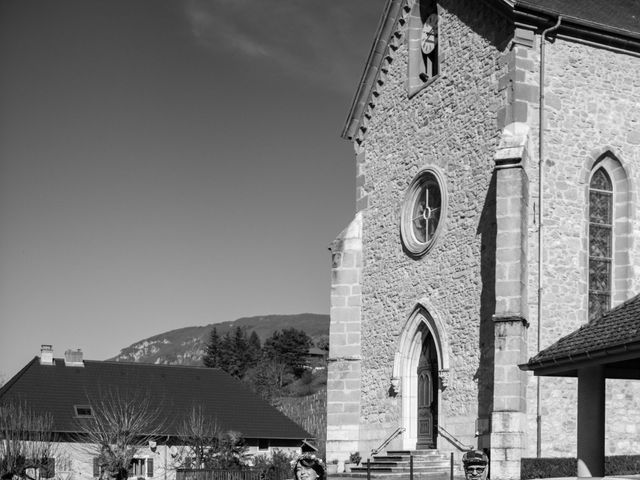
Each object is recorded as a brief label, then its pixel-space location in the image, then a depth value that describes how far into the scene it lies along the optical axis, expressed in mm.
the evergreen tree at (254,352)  119644
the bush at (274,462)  32156
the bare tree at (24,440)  32062
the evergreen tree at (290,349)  124000
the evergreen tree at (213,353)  116125
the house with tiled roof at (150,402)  42344
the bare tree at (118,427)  34688
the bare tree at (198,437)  36684
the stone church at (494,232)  20703
